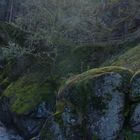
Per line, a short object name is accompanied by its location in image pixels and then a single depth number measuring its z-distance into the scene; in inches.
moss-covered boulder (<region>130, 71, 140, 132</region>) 512.3
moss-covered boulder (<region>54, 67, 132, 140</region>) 523.5
